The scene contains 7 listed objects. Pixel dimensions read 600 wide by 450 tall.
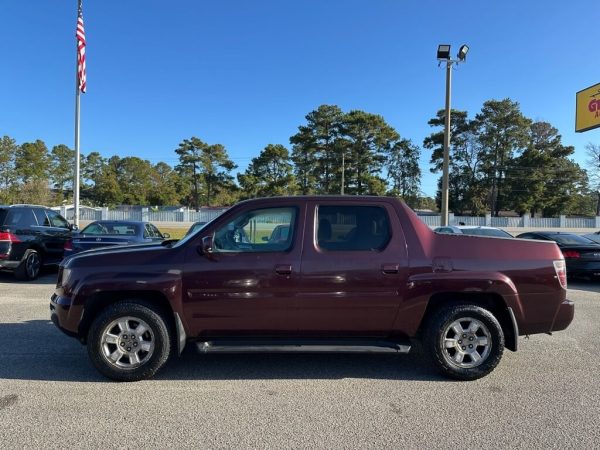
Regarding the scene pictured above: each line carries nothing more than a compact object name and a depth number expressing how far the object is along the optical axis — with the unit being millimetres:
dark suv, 9789
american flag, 17500
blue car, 9594
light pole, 17812
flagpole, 17953
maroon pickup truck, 4246
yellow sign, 23125
